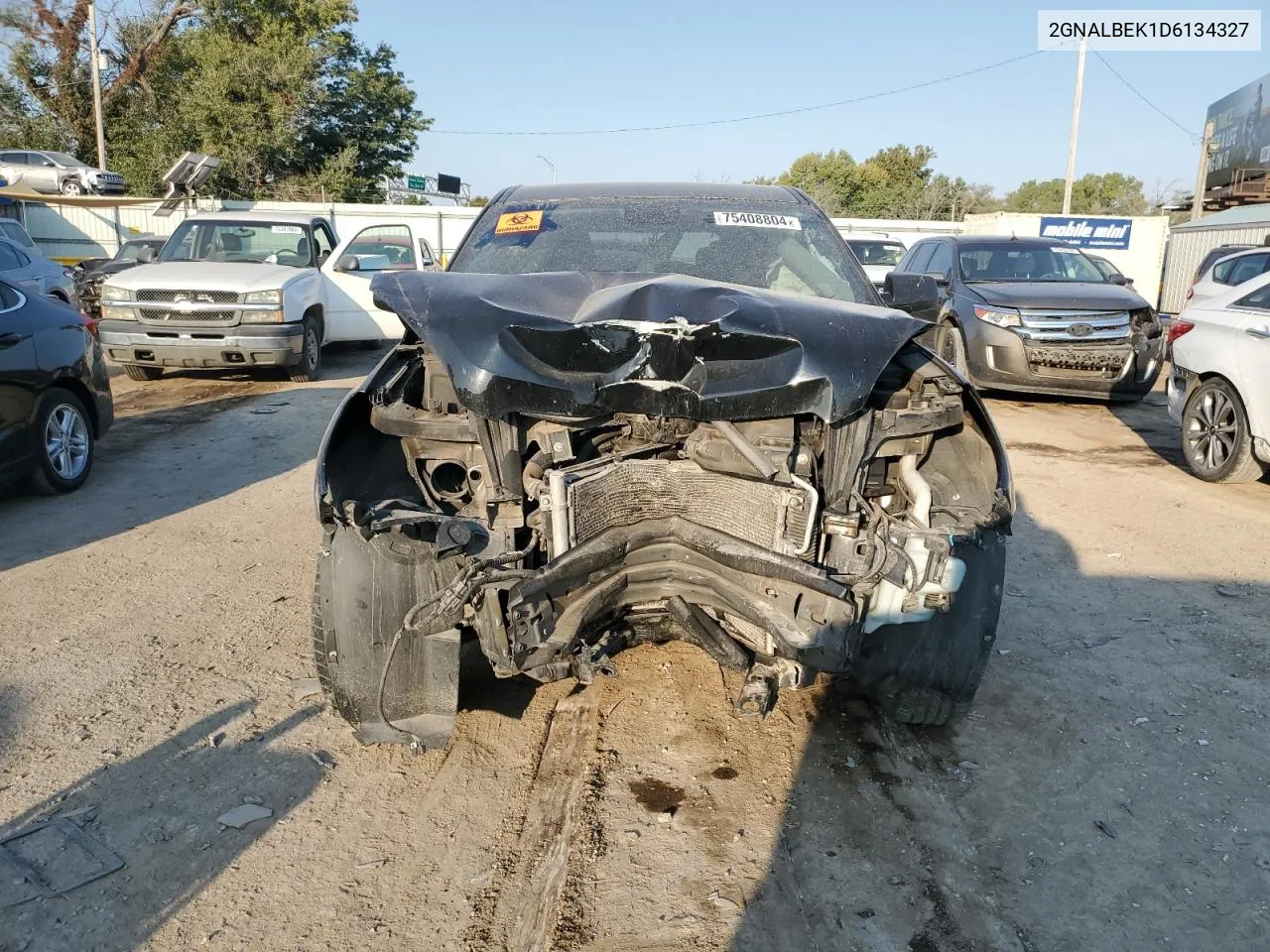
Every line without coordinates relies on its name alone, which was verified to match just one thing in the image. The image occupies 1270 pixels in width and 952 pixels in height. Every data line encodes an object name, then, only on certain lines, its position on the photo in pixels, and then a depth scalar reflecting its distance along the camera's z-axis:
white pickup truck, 9.80
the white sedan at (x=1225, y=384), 6.55
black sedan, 5.70
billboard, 35.59
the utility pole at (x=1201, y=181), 35.06
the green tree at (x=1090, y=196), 50.66
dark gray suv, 9.43
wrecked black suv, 2.65
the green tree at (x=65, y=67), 34.25
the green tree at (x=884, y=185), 40.91
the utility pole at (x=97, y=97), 30.06
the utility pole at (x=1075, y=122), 28.58
